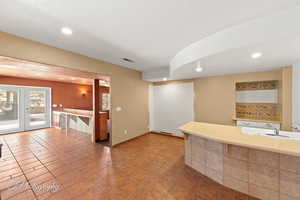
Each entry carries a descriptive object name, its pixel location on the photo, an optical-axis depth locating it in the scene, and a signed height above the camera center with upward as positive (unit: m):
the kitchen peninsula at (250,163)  1.44 -0.96
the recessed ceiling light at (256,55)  1.74 +0.70
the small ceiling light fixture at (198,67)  2.32 +0.69
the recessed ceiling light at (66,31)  1.72 +1.06
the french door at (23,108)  4.72 -0.41
